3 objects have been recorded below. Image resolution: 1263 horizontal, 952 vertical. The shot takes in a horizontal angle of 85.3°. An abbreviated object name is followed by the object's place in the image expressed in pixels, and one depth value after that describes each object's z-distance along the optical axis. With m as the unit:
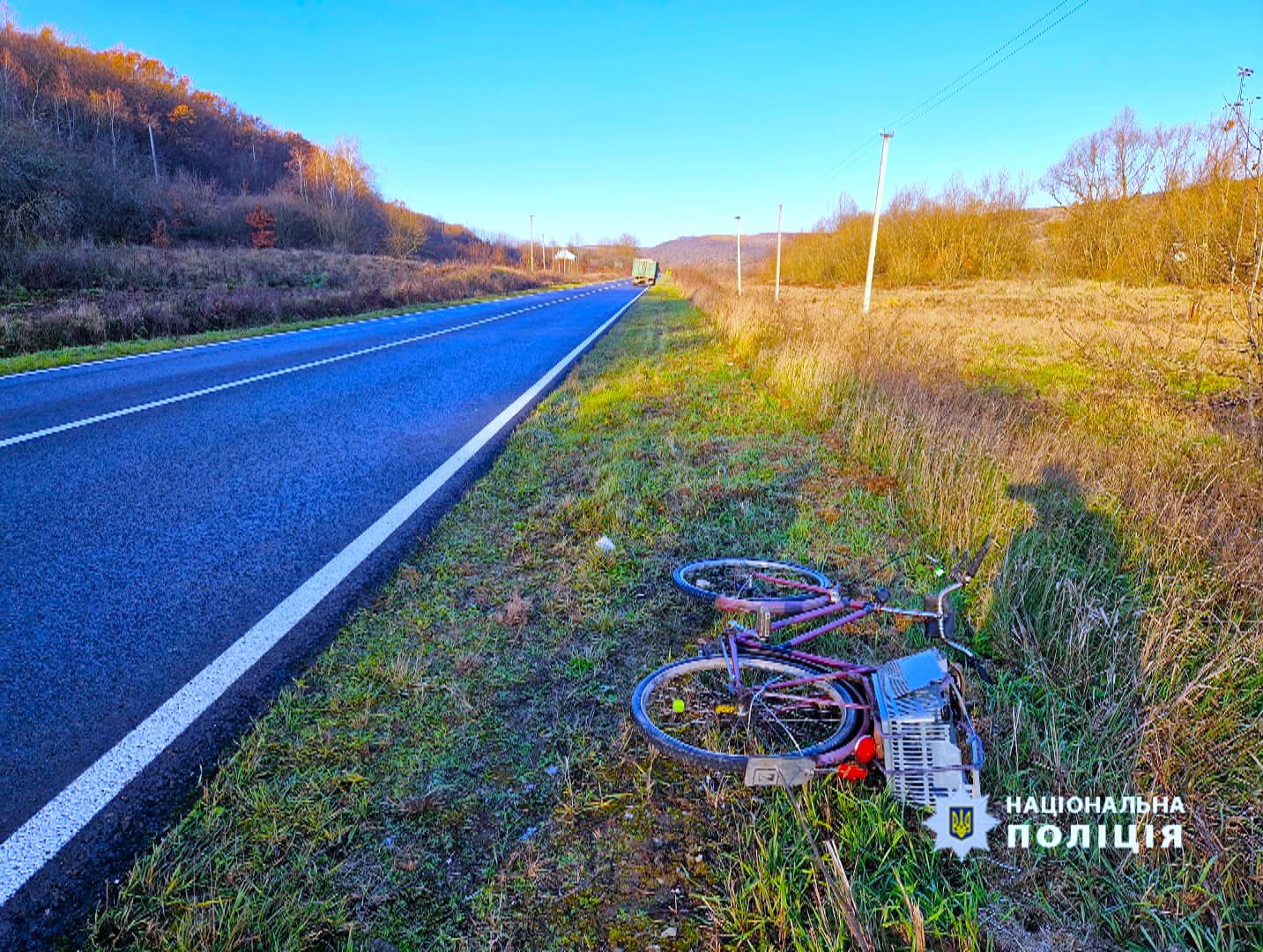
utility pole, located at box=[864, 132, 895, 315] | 22.55
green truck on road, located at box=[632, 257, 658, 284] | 65.38
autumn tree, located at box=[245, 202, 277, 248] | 46.00
